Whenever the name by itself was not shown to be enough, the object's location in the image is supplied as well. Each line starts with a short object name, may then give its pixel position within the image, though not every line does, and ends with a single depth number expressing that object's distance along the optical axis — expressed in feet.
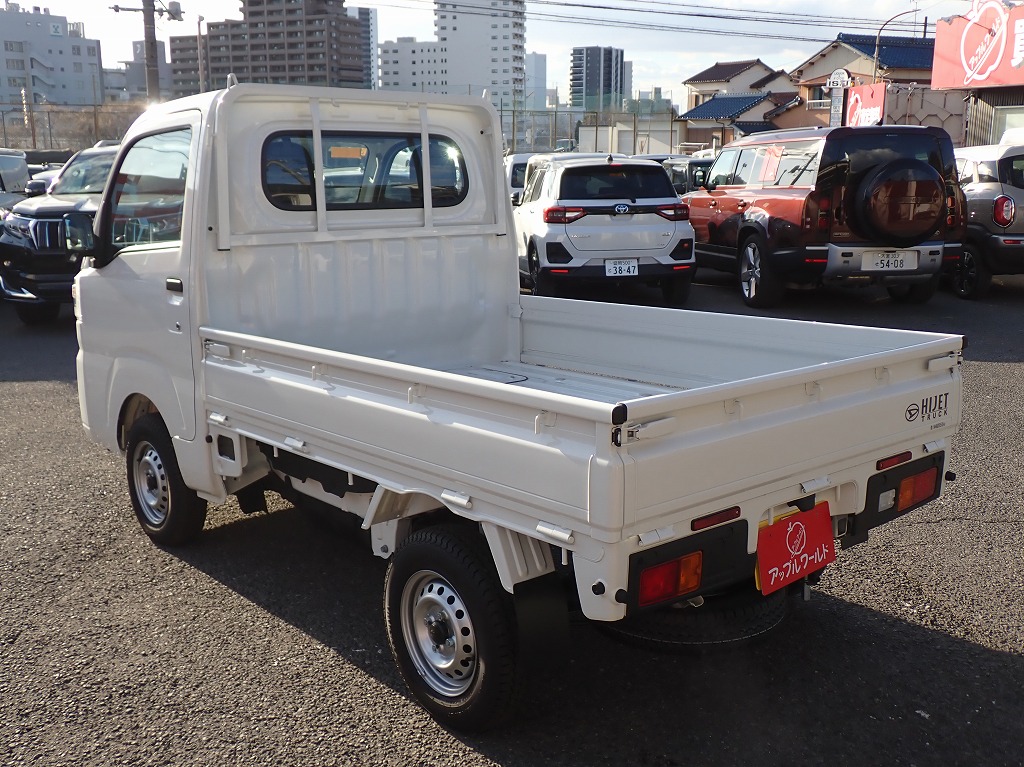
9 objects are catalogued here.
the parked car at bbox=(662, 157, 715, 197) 50.21
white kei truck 9.23
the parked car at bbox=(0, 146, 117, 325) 35.58
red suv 33.09
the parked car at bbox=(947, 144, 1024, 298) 37.86
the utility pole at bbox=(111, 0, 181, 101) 82.38
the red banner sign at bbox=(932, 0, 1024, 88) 66.69
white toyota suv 36.50
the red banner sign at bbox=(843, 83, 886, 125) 86.89
